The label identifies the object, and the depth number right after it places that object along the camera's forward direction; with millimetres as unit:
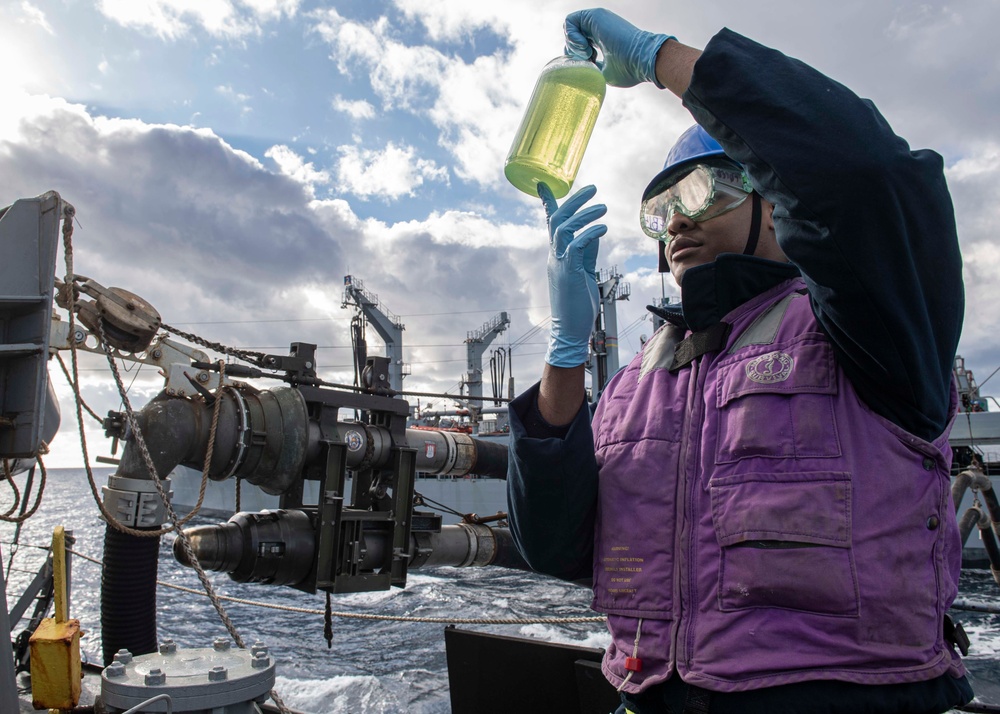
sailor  1198
